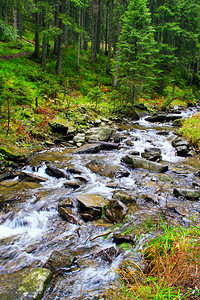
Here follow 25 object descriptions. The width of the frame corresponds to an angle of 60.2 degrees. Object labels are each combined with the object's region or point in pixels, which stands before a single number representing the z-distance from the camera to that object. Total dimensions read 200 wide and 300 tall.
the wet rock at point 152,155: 7.36
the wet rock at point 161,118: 15.04
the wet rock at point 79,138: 8.99
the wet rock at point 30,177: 5.45
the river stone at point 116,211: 3.75
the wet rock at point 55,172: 5.84
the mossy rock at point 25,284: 2.03
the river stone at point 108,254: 2.87
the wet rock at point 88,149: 7.94
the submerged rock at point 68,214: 3.82
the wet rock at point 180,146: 8.00
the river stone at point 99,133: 9.27
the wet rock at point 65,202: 4.23
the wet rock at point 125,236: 3.07
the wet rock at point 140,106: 16.59
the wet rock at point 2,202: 4.14
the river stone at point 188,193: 4.48
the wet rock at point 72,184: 5.26
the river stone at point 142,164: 6.43
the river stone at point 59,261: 2.72
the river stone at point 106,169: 6.02
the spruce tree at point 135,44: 14.10
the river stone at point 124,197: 4.29
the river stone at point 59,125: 9.07
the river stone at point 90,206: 3.92
